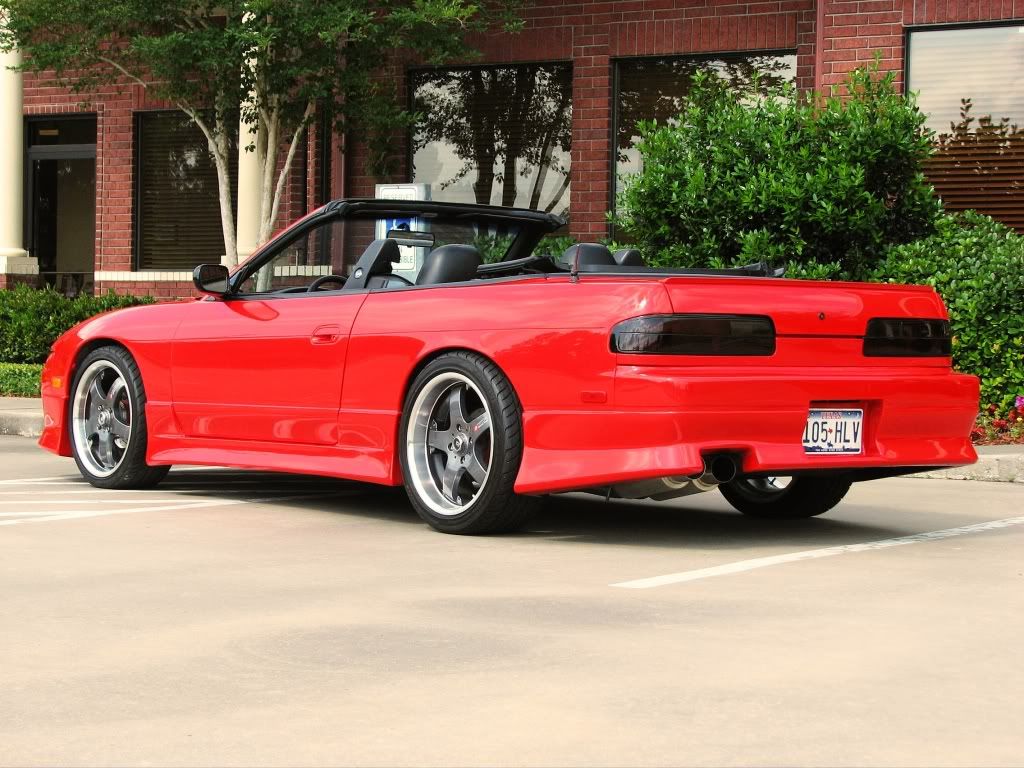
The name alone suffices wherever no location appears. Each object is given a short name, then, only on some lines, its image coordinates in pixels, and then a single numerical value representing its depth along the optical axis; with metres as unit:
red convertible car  6.77
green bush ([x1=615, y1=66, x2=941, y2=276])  12.84
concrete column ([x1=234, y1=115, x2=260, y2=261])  18.08
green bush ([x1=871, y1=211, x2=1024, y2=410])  12.25
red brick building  15.39
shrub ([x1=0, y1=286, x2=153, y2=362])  17.41
